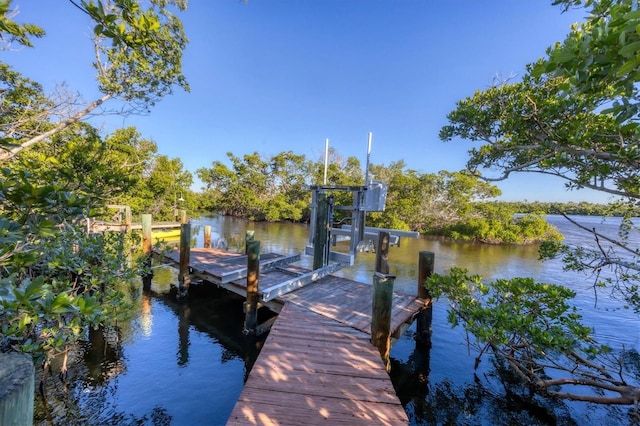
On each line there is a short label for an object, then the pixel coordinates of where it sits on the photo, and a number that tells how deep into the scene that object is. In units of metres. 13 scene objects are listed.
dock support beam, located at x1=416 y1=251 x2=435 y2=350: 6.16
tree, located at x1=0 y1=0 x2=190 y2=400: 1.45
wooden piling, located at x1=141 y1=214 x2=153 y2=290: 9.48
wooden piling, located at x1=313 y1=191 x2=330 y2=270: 6.84
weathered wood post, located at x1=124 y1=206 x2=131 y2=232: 13.30
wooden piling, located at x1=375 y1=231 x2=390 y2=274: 6.48
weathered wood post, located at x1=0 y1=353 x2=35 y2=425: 0.74
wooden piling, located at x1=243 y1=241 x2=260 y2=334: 5.91
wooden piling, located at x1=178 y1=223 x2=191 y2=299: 8.00
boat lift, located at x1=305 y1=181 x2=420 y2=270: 6.77
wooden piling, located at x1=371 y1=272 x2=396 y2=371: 4.21
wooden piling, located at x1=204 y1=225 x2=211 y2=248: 12.40
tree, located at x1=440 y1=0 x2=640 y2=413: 1.59
